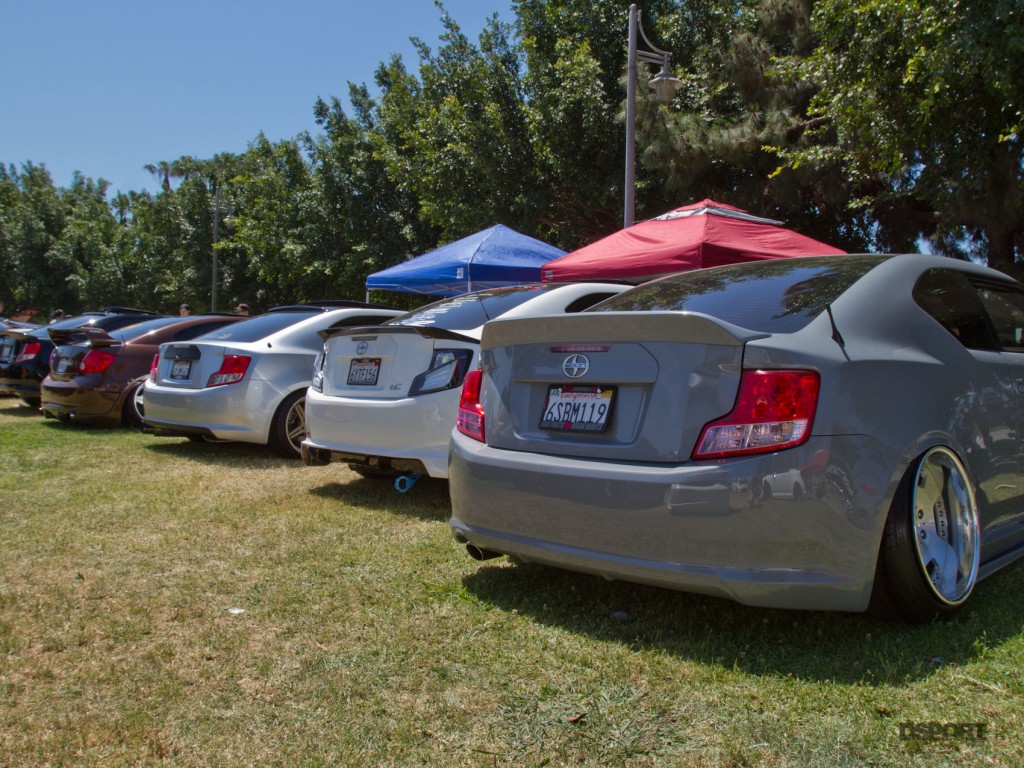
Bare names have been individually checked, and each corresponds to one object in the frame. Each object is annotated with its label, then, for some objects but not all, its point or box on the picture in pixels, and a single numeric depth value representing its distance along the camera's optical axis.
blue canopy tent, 10.91
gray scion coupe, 2.76
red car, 9.38
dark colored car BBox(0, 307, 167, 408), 11.19
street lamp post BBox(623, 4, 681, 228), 11.93
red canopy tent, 8.59
